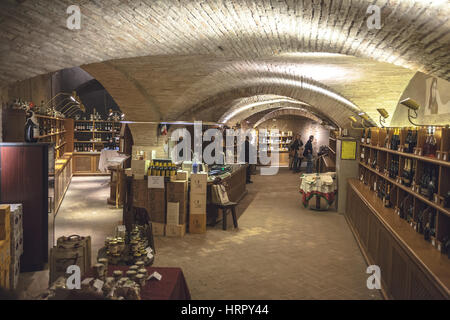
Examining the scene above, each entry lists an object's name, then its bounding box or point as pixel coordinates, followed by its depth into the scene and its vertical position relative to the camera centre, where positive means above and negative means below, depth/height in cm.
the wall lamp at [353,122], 866 +45
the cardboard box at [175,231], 670 -164
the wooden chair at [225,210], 721 -136
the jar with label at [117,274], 300 -109
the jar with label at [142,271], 295 -105
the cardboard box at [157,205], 684 -123
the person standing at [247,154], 1370 -57
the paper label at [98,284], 260 -102
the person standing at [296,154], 1705 -67
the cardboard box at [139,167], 694 -57
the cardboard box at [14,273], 429 -162
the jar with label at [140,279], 284 -107
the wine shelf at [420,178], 362 -42
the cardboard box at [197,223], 691 -154
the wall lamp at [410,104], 524 +53
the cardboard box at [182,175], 688 -68
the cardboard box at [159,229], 676 -164
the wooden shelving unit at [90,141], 1404 -25
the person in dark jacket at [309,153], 1514 -56
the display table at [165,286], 275 -112
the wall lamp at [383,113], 716 +54
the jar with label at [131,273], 295 -107
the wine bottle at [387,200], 547 -83
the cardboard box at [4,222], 406 -95
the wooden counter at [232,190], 754 -130
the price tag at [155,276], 296 -108
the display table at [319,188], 902 -115
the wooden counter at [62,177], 870 -112
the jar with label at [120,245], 366 -105
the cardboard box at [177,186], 678 -87
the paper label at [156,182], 679 -81
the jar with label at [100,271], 293 -104
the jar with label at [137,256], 369 -116
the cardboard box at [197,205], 693 -122
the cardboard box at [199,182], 688 -80
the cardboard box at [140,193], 693 -103
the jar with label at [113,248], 362 -106
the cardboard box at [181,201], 679 -113
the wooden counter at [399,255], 299 -109
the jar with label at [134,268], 309 -106
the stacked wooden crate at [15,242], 438 -130
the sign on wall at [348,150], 867 -20
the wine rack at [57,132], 905 +4
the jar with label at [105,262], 305 -103
